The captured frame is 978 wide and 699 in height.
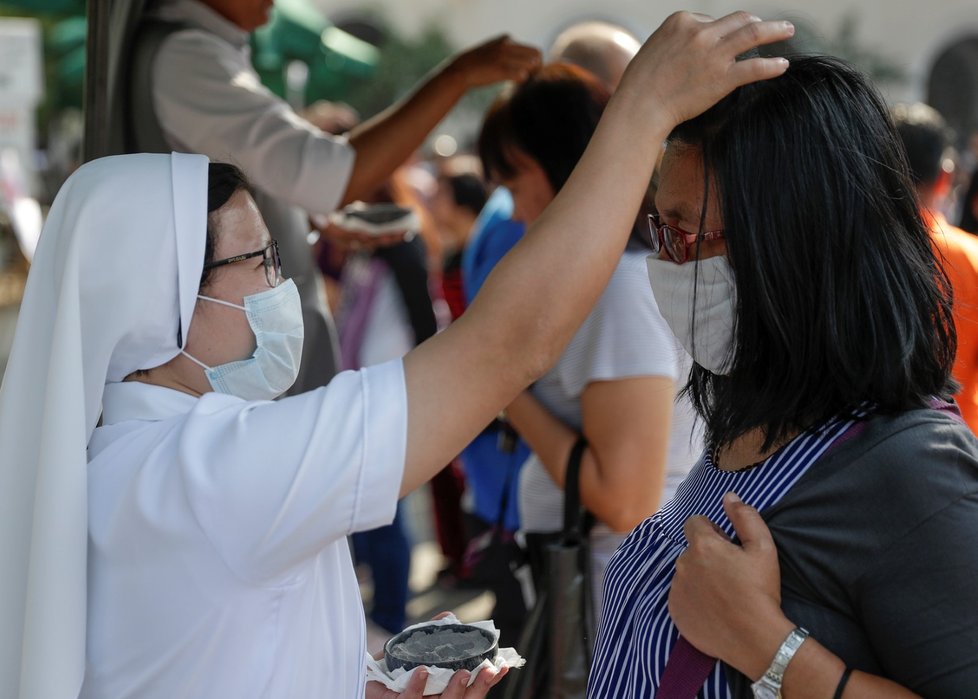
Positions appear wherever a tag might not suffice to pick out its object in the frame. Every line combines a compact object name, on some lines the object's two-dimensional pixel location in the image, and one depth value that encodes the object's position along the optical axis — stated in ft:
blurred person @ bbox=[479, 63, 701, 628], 7.59
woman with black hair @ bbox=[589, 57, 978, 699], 3.91
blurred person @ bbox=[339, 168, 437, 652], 14.88
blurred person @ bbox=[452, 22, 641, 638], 9.55
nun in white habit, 3.88
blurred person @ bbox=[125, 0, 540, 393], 8.61
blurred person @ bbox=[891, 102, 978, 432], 8.84
